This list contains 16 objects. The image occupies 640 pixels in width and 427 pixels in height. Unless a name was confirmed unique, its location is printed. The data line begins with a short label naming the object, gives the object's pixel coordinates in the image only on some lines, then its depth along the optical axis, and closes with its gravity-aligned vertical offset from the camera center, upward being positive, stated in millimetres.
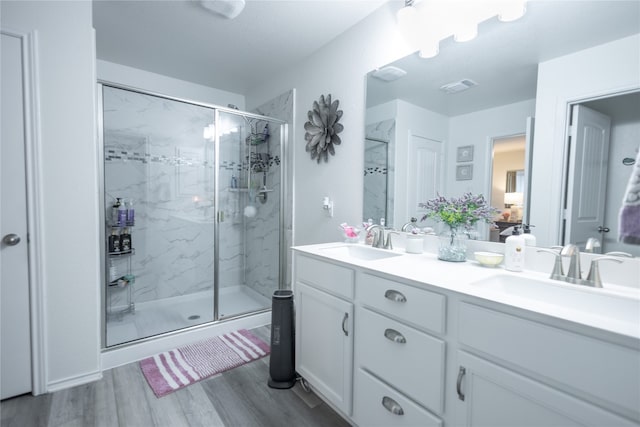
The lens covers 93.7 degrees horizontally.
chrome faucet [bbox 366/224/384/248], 1936 -227
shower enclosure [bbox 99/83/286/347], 2803 -164
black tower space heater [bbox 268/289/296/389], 1869 -919
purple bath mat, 1892 -1168
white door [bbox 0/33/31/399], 1604 -233
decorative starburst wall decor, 2311 +569
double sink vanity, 753 -465
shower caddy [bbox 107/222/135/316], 2758 -796
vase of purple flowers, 1502 -83
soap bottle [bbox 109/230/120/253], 2713 -435
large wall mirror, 1116 +431
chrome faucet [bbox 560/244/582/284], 1126 -227
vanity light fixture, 1411 +953
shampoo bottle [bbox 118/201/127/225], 2764 -189
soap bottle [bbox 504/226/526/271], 1278 -211
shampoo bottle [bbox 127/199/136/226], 2811 -191
